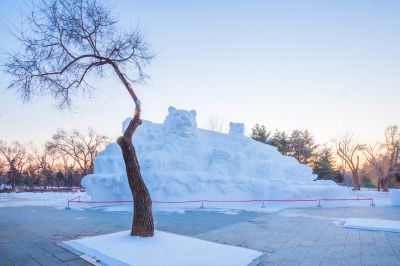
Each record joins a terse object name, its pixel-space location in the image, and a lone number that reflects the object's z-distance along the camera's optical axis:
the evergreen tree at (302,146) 39.25
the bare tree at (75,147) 36.00
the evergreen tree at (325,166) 36.53
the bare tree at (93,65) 6.51
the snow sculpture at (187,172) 14.89
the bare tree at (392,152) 26.23
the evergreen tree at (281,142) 38.59
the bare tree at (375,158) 29.40
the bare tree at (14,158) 39.37
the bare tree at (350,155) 28.63
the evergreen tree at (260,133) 38.75
